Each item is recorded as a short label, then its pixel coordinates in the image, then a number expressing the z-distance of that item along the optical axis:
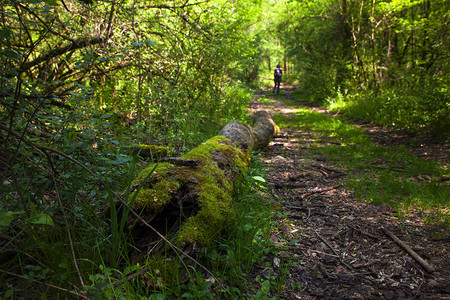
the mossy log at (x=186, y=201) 2.11
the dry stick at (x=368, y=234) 2.91
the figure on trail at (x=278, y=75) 19.17
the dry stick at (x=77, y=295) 1.43
